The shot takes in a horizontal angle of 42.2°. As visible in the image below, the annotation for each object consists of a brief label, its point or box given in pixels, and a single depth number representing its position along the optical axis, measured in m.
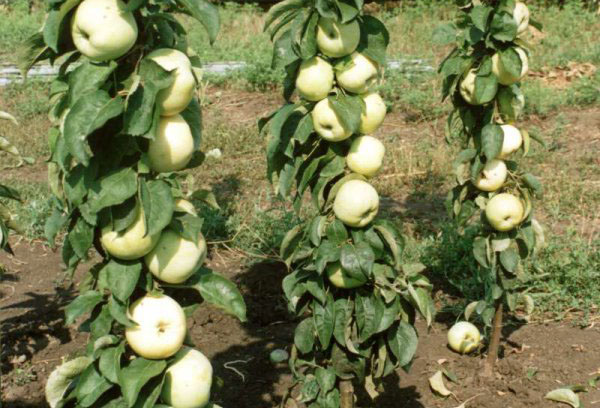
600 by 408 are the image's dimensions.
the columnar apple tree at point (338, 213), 2.30
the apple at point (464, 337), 3.54
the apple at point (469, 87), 3.11
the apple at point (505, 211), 3.14
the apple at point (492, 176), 3.20
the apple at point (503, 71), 3.02
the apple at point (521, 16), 3.02
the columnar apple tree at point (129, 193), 1.65
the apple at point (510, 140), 3.15
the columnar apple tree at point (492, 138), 3.02
